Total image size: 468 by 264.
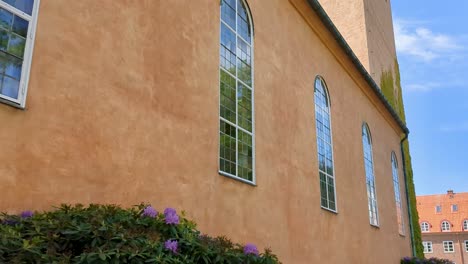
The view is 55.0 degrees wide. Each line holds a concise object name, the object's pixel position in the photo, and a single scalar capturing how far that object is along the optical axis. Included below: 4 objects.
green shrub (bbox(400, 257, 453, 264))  18.34
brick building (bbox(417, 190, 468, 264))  56.38
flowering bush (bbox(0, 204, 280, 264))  3.40
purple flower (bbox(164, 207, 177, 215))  4.59
